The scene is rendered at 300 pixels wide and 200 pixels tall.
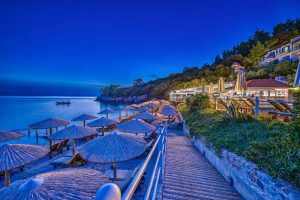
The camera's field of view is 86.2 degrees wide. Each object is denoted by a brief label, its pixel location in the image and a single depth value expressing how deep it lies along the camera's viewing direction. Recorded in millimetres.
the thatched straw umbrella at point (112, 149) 3871
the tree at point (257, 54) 41031
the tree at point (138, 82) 97562
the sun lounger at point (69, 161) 6750
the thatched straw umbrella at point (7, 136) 7098
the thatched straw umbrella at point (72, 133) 7072
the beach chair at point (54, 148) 9080
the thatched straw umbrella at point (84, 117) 12516
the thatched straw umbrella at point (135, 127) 7188
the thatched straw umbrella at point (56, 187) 1597
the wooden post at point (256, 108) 6156
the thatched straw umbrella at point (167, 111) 12462
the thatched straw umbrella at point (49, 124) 9383
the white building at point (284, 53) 29031
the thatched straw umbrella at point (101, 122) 10148
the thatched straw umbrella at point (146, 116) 10570
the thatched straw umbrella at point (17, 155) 4181
